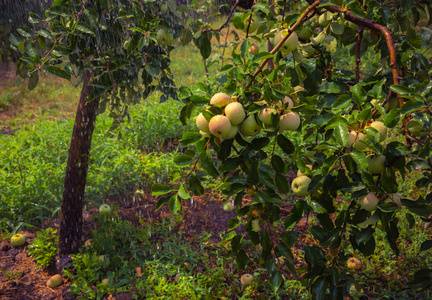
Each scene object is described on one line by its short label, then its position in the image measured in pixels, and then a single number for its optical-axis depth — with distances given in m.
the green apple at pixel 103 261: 2.46
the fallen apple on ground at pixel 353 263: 2.41
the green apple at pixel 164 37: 1.46
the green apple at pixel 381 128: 0.96
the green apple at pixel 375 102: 1.02
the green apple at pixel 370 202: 1.00
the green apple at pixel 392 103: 1.18
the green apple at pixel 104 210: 2.86
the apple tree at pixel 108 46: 1.32
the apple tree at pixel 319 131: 0.92
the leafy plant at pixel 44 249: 2.50
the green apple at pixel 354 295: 2.01
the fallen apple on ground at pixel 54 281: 2.33
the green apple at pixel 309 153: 1.33
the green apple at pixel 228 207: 3.09
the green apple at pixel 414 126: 1.00
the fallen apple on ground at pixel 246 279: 2.24
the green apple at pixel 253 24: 1.34
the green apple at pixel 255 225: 1.18
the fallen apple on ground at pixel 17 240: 2.65
